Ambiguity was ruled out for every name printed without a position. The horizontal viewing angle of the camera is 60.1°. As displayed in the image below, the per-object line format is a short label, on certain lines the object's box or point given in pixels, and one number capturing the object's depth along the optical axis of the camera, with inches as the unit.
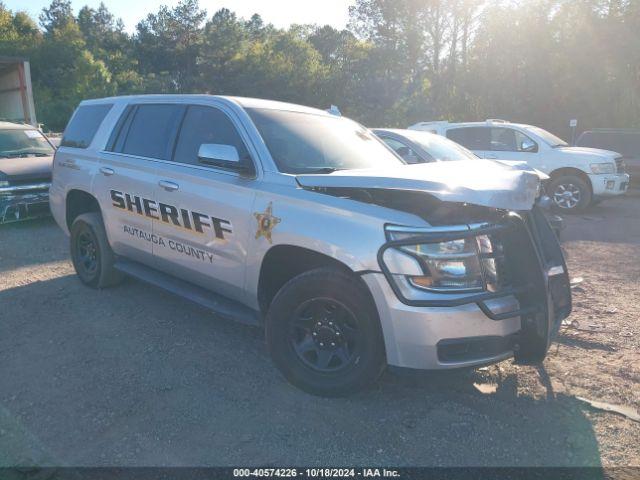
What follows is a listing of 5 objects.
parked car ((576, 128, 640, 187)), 553.3
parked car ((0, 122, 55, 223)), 332.5
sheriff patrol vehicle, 122.1
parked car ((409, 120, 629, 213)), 442.9
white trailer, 830.5
